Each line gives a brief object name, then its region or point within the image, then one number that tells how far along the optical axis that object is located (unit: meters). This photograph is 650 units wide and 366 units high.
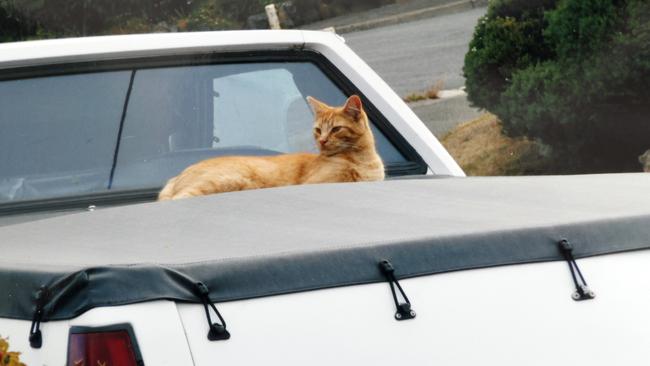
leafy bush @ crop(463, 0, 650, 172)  19.71
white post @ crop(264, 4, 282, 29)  46.11
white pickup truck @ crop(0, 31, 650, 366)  4.30
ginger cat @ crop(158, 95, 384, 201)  8.14
